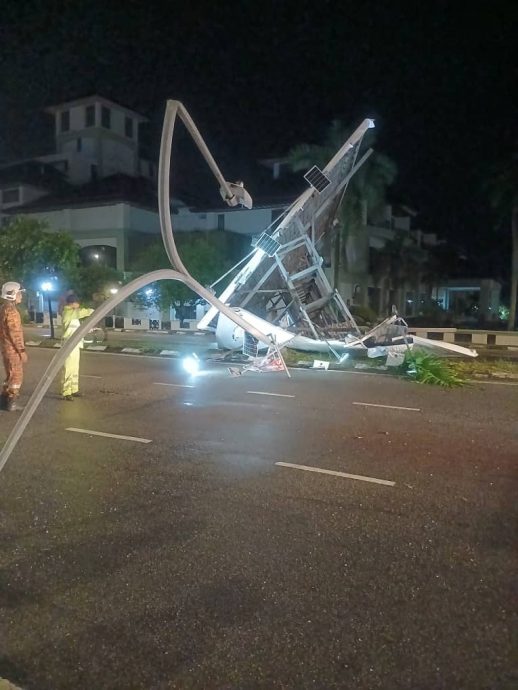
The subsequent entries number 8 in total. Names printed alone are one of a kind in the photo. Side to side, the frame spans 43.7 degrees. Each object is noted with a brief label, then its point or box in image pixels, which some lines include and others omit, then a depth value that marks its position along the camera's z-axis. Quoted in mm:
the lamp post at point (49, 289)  23850
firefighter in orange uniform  9203
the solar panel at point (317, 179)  16078
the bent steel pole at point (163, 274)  3703
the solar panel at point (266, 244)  15484
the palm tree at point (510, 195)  39812
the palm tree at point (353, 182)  34625
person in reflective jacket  10562
